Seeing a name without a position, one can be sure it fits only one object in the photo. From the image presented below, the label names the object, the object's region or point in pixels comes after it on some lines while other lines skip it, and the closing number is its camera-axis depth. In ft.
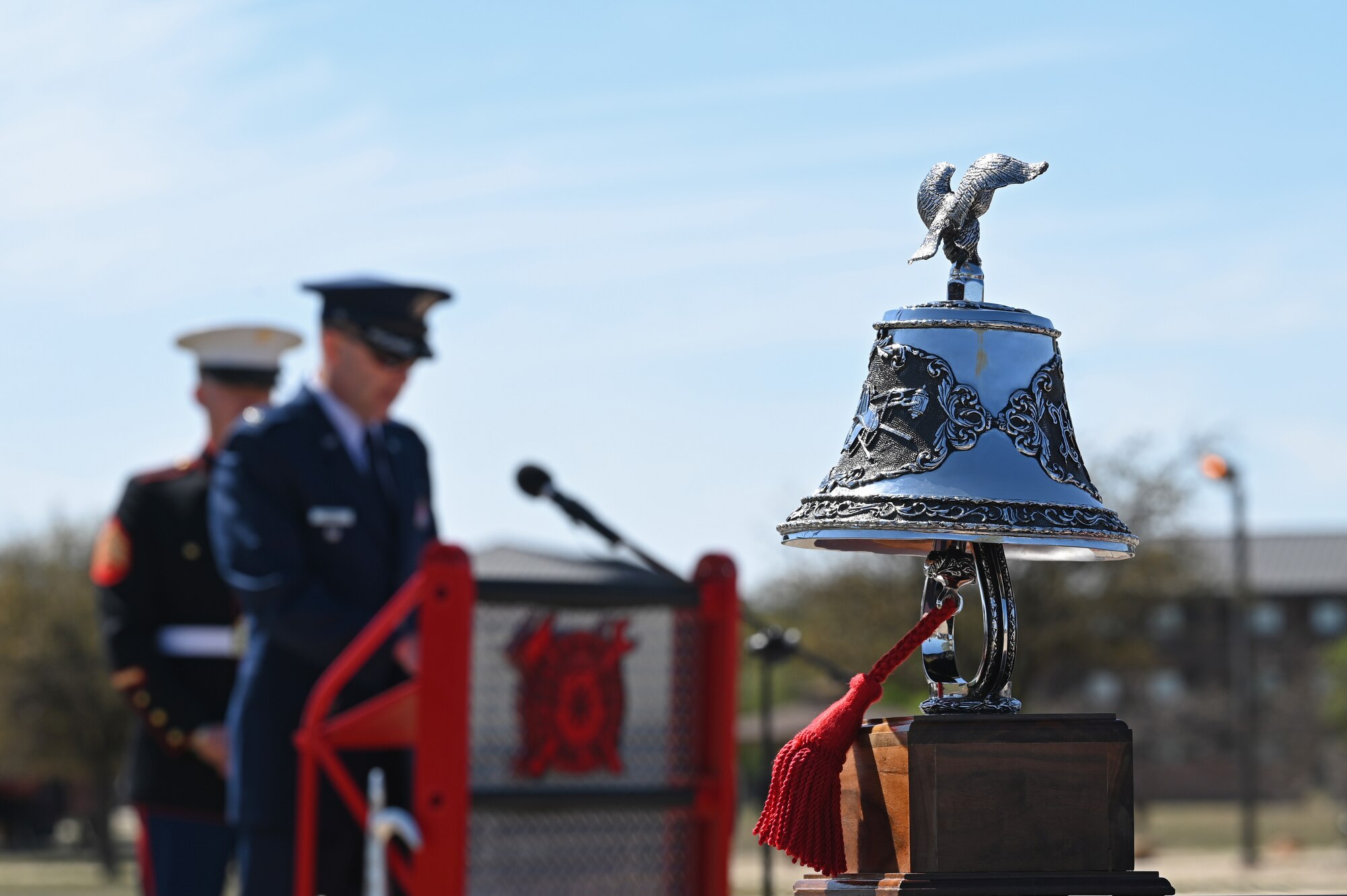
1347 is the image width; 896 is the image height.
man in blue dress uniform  38.50
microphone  38.04
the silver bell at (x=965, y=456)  20.35
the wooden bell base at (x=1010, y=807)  19.29
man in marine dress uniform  47.14
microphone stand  38.29
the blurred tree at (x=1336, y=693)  427.33
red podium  34.37
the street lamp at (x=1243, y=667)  170.50
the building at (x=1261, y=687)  428.97
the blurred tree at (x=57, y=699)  259.19
